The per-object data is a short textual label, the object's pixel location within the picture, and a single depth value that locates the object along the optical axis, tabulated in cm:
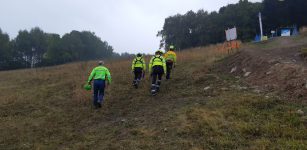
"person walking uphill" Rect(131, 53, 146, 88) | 1031
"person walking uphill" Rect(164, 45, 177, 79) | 1113
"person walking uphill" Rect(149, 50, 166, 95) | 928
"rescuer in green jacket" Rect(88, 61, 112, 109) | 839
